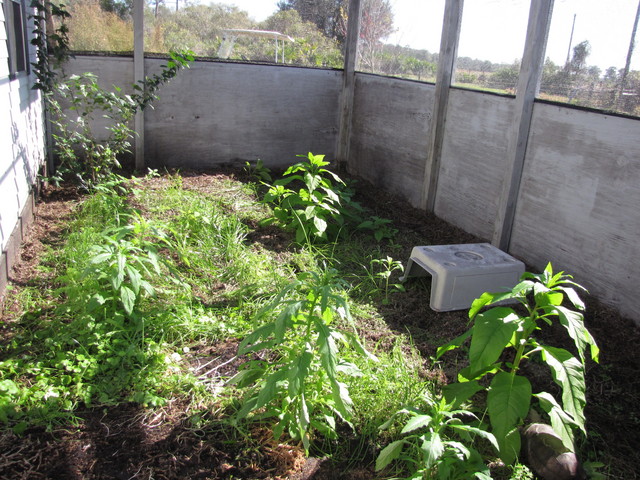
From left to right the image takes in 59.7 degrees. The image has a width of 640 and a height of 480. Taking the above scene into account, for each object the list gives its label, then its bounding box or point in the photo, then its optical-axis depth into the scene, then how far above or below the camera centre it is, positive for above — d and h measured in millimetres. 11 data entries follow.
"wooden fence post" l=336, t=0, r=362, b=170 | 6910 -165
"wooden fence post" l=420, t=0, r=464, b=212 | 5172 -87
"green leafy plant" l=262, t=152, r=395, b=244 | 4652 -1227
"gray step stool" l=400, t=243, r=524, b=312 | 3633 -1235
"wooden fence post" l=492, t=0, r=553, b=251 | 4125 -224
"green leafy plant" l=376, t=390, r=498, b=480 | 1923 -1339
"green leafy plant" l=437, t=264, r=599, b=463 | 2205 -1104
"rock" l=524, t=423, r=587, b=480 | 2240 -1465
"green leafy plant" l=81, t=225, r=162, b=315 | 2863 -1108
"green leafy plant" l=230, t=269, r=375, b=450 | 2154 -1243
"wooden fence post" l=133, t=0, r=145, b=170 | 5988 -85
